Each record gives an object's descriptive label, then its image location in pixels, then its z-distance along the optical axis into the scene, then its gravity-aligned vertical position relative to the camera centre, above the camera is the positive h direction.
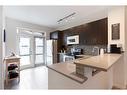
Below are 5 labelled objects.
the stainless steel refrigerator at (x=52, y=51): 4.24 -0.26
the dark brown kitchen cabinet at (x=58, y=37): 4.29 +0.53
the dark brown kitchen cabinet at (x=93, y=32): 2.64 +0.55
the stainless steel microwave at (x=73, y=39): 3.56 +0.33
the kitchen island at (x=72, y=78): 0.86 -0.48
